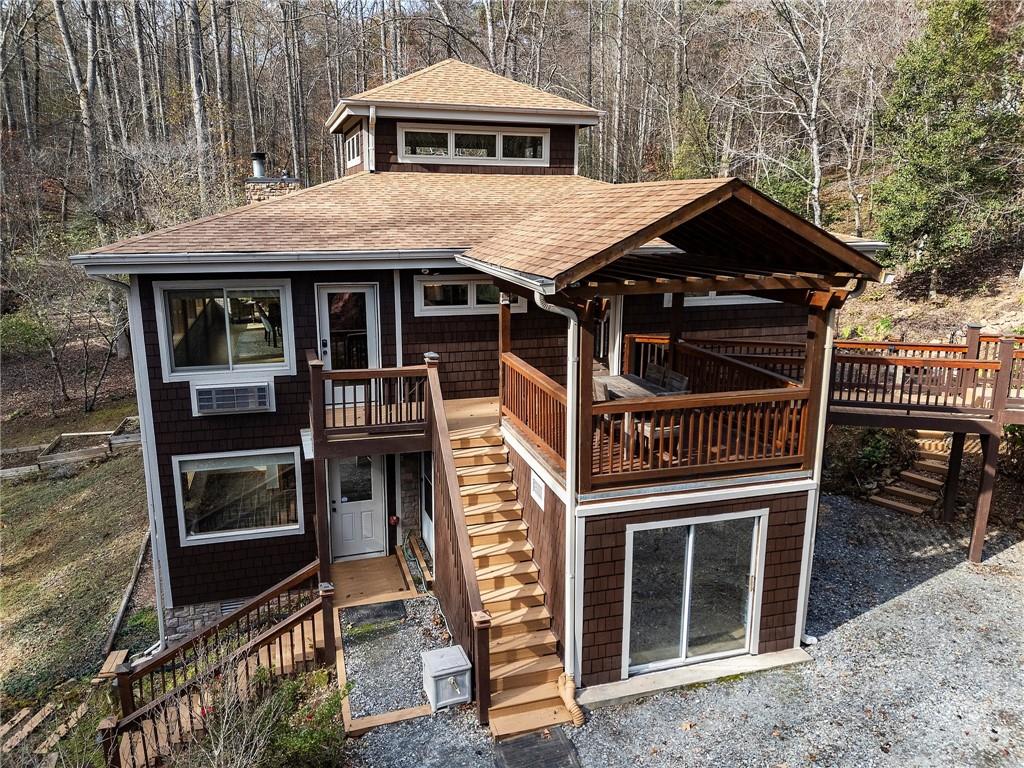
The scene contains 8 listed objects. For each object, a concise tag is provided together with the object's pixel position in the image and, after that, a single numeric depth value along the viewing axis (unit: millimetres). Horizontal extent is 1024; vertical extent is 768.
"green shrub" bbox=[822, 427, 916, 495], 12875
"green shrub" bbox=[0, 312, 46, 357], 22062
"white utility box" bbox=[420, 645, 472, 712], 7035
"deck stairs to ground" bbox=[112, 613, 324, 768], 6832
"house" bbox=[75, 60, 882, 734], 7078
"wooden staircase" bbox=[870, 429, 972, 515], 11844
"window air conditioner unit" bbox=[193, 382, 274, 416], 9344
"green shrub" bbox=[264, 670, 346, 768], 6023
